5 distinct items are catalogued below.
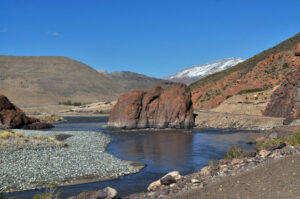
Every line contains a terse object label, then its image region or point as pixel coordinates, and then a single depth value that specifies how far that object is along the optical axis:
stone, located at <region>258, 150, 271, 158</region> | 15.85
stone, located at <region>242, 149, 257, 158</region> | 17.55
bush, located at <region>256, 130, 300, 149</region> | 20.01
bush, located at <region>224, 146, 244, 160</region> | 19.62
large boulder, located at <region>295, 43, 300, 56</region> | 59.72
